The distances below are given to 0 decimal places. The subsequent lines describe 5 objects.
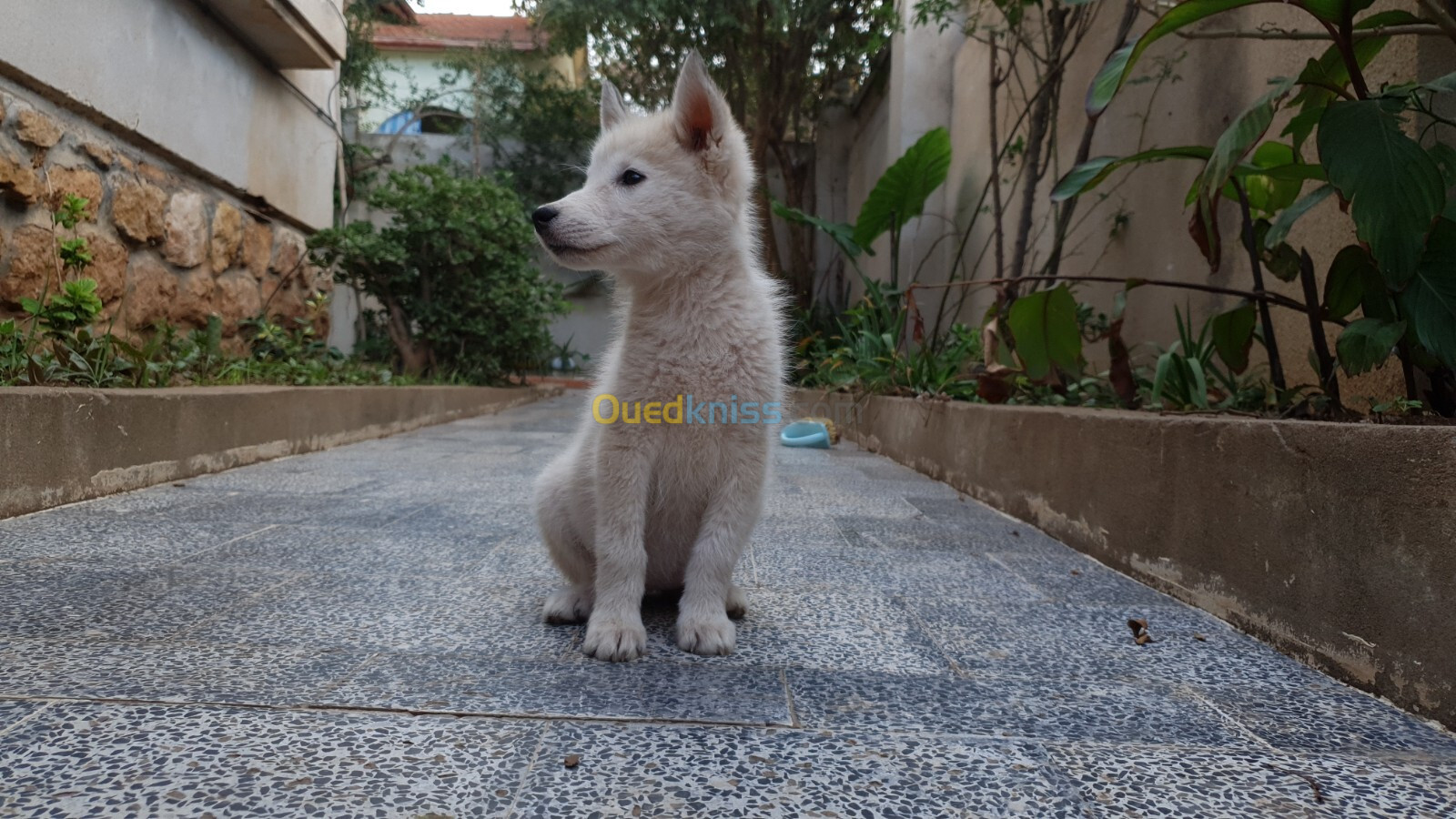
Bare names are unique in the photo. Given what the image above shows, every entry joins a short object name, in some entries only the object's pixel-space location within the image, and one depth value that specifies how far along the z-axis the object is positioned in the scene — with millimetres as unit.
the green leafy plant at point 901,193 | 1878
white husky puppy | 515
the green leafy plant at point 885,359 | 1446
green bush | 2038
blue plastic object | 1703
